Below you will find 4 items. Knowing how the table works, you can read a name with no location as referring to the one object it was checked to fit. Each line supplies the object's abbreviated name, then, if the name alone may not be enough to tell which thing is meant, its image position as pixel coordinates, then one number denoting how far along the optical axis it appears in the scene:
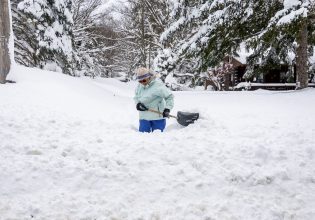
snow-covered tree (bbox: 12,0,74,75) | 17.06
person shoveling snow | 6.96
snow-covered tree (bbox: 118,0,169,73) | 26.09
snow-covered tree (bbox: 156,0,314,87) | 13.71
